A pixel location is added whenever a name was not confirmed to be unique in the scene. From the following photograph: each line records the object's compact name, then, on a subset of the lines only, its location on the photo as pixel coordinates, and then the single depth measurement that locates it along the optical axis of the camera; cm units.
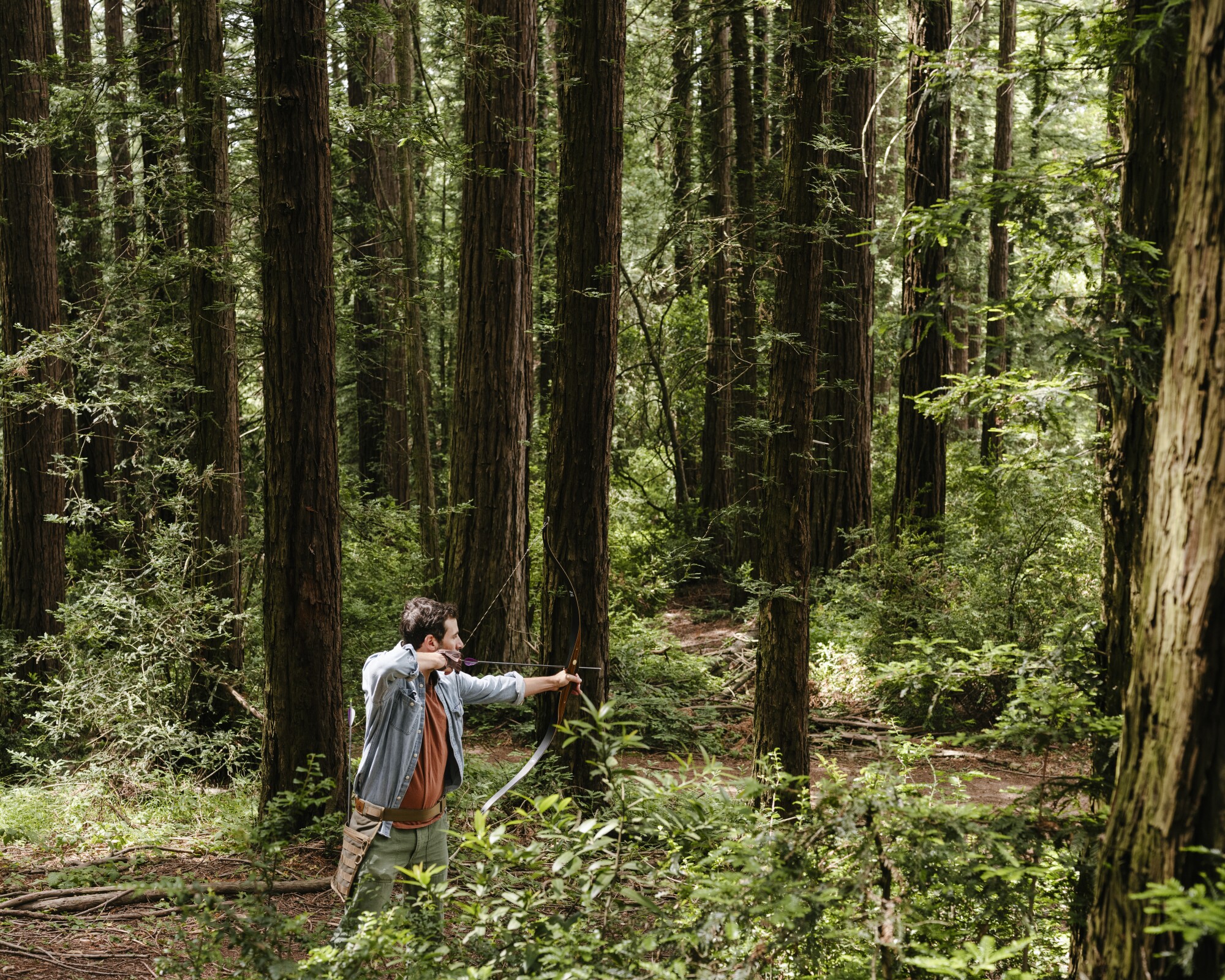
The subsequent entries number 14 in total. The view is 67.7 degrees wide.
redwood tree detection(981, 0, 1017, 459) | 1728
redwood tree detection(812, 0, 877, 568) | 1304
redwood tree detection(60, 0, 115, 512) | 1007
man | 466
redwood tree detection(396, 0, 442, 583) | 1240
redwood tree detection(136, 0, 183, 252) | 916
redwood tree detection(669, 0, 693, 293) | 1232
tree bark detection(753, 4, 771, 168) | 1357
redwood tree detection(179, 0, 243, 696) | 899
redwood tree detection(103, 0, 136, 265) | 946
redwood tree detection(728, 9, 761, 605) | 1399
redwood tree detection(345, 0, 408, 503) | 1320
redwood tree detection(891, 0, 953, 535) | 1125
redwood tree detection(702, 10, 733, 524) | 1443
